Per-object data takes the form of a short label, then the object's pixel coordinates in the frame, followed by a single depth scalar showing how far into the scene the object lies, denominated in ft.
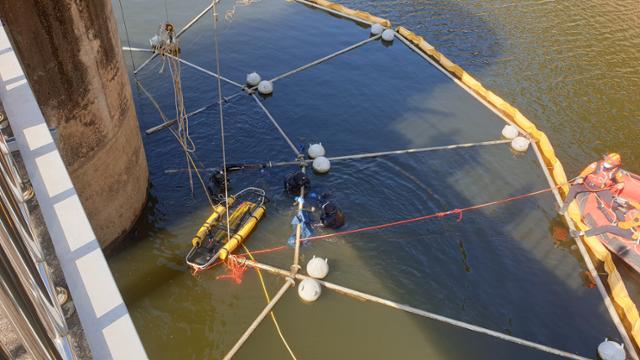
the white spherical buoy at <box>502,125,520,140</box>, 53.88
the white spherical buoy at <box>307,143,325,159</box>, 49.67
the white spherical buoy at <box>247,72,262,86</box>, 60.38
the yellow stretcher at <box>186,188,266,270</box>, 39.17
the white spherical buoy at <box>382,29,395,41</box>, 72.18
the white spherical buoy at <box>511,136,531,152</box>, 52.29
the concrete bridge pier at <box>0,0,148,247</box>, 27.43
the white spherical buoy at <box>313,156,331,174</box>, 48.08
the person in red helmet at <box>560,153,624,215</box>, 41.96
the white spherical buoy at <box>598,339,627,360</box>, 33.55
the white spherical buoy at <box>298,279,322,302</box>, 36.50
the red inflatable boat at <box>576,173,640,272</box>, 40.32
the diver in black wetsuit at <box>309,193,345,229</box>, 42.06
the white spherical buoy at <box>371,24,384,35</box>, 73.64
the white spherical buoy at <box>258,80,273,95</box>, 59.16
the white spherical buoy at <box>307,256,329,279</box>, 37.83
